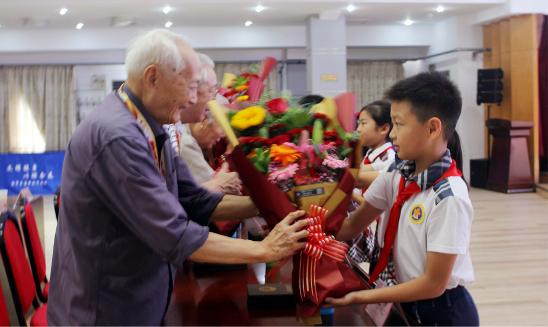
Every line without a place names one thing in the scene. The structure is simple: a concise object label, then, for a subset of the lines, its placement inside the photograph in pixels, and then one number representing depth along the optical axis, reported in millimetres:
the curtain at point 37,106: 12672
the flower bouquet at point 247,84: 1883
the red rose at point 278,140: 1453
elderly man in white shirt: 2002
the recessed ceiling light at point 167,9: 10234
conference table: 1531
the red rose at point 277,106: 1529
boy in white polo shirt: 1433
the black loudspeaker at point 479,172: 11027
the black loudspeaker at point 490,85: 10680
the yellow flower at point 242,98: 1795
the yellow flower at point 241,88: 1949
